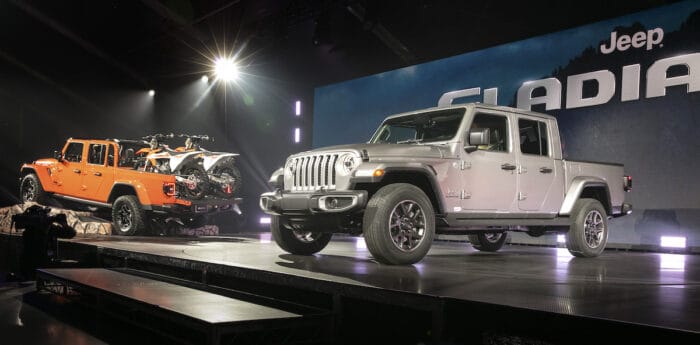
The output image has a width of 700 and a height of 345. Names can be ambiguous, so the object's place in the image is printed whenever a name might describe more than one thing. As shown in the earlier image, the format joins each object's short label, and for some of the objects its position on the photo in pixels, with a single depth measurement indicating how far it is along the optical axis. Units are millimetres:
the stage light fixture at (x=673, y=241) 8477
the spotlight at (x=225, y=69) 13789
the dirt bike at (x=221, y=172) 10438
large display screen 8562
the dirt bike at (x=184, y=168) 10070
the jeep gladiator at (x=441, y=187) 4840
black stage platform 2576
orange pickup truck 9875
